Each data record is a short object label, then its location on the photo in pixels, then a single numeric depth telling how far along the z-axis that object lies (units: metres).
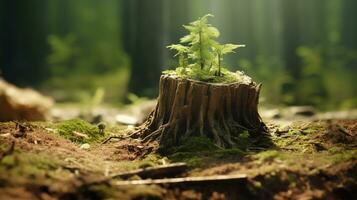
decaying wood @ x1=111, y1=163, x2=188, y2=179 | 4.35
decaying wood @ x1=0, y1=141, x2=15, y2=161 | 4.28
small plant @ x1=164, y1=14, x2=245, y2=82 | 5.66
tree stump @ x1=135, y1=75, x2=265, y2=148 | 5.45
